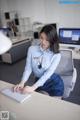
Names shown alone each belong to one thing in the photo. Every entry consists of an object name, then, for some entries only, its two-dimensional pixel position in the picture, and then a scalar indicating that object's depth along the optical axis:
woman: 1.70
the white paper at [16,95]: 1.39
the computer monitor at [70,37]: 3.06
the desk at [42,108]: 1.17
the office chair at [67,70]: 1.97
